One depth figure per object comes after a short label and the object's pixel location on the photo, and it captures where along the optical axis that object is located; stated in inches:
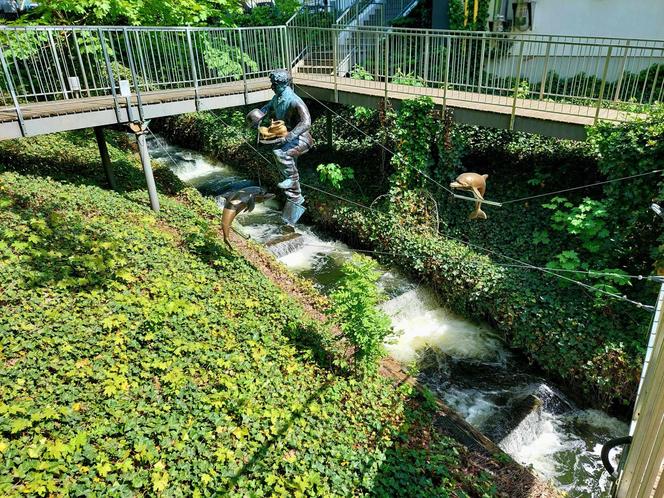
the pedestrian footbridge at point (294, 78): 358.0
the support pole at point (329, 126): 554.1
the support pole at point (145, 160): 398.3
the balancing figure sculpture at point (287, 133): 280.7
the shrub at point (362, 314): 274.5
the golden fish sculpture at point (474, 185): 274.2
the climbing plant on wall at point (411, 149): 421.7
